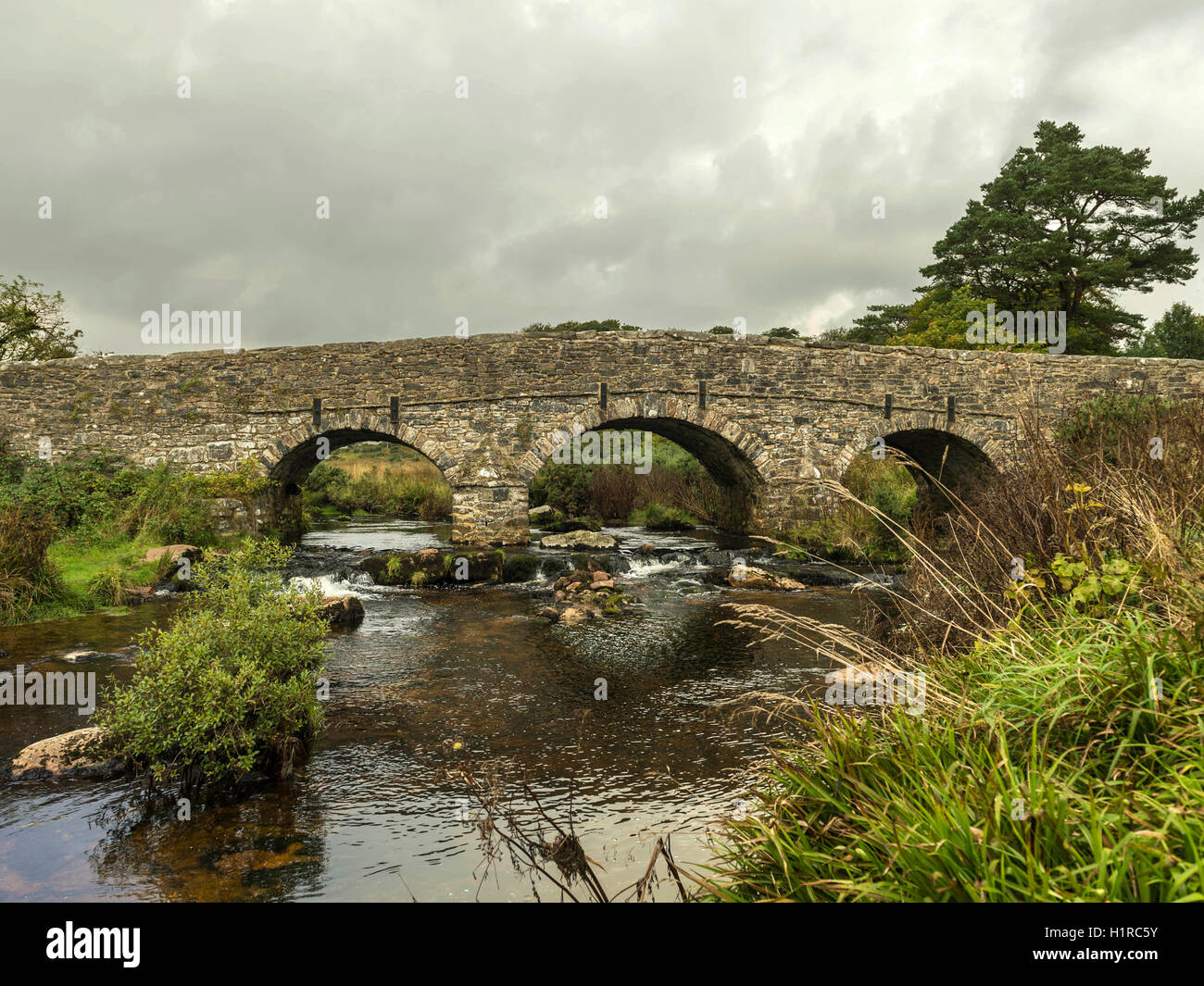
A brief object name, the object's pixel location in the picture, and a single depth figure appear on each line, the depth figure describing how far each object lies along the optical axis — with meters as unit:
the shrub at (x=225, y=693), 4.30
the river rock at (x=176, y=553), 11.95
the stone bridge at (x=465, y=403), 15.35
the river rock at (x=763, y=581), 12.54
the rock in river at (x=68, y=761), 4.60
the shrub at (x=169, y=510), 13.52
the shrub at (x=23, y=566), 8.73
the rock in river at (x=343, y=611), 9.25
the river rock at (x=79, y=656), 7.25
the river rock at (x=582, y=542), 16.59
